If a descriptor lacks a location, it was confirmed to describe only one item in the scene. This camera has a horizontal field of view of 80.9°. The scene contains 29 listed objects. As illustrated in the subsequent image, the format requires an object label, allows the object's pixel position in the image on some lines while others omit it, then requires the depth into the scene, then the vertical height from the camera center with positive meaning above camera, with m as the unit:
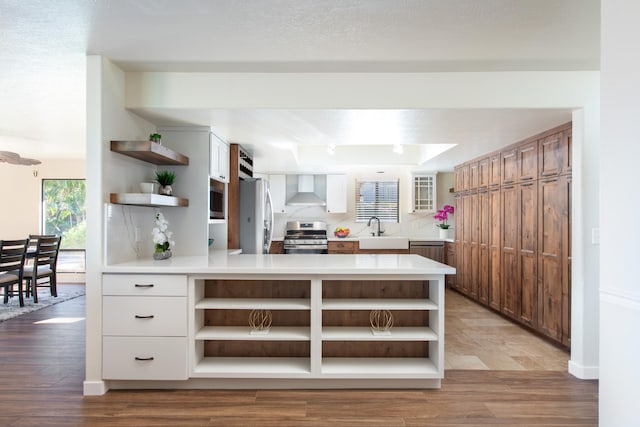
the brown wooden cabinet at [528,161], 3.77 +0.56
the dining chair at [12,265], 4.77 -0.68
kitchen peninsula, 2.57 -0.85
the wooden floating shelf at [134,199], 2.64 +0.11
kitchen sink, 6.36 -0.48
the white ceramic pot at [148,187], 2.86 +0.21
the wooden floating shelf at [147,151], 2.65 +0.46
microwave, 3.65 +0.15
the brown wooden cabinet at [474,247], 5.14 -0.45
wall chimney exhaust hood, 6.73 +0.35
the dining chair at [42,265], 5.15 -0.75
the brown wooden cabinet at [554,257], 3.33 -0.39
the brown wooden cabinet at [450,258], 6.04 -0.72
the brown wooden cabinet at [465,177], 5.47 +0.56
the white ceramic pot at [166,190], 3.12 +0.20
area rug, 4.63 -1.23
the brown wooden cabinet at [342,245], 6.43 -0.54
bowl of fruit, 6.75 -0.32
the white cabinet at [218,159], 3.52 +0.56
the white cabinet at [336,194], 6.71 +0.37
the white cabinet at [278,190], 6.74 +0.44
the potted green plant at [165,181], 3.13 +0.28
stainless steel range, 6.44 -0.41
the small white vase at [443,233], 6.58 -0.32
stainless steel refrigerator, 4.44 -0.03
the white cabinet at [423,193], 6.68 +0.39
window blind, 7.00 +0.24
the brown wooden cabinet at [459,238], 5.69 -0.36
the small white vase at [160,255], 2.99 -0.33
